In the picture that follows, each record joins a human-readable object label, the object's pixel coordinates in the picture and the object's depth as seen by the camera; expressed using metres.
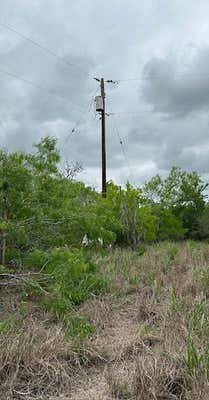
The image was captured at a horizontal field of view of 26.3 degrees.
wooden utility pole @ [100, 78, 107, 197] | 20.05
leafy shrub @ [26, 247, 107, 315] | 6.16
